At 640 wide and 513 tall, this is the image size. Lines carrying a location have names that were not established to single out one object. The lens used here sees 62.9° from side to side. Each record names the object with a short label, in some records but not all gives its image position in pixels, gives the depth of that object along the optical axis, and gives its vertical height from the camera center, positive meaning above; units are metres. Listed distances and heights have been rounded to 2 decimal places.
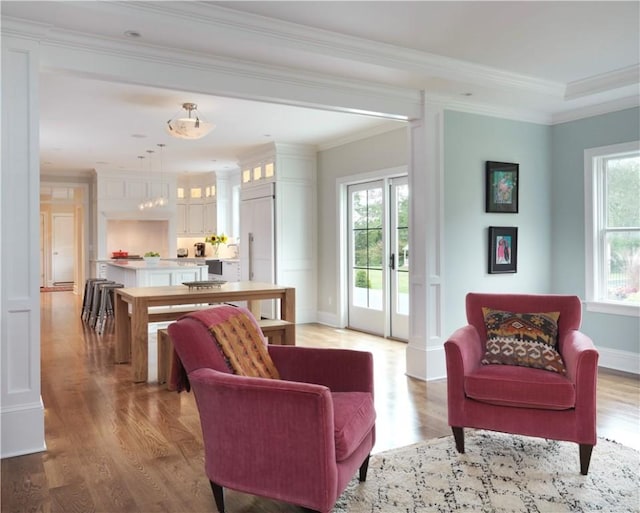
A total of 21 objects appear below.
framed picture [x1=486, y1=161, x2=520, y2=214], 5.10 +0.64
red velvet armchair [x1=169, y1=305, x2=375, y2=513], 2.09 -0.75
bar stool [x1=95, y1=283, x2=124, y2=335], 6.99 -0.69
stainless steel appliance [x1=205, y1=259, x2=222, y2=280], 10.11 -0.32
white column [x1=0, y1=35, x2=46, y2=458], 2.99 +0.00
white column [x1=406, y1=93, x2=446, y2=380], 4.72 +0.10
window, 4.96 +0.23
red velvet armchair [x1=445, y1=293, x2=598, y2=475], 2.74 -0.78
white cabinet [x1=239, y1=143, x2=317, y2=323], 7.54 +0.48
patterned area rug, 2.43 -1.17
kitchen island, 6.81 -0.28
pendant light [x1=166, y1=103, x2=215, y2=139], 4.69 +1.13
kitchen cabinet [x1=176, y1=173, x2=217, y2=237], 10.75 +0.99
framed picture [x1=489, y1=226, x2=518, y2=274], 5.13 +0.02
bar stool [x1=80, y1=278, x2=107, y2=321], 7.97 -0.73
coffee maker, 11.34 +0.07
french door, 6.39 -0.07
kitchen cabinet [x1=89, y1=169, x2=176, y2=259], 9.82 +1.03
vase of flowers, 9.98 +0.26
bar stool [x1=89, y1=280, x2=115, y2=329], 7.37 -0.69
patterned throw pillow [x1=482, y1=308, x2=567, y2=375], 3.08 -0.55
